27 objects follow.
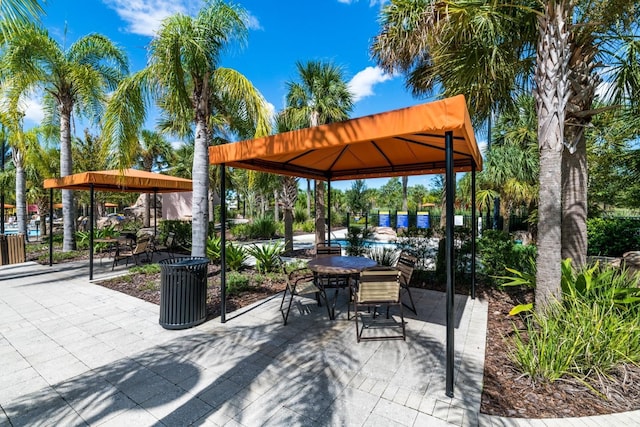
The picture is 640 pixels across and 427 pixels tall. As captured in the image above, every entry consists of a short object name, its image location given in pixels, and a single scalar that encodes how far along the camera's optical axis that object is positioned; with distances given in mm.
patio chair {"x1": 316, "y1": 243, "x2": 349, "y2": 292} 5145
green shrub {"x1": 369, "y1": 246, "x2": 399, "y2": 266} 7052
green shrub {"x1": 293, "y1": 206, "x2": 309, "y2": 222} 23156
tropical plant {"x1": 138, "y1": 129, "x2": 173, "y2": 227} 19406
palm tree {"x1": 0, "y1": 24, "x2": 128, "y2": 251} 7887
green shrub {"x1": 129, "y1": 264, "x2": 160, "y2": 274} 7379
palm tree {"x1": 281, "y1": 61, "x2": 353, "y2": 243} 9219
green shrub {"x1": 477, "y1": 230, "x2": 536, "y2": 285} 5863
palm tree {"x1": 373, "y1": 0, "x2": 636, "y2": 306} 3535
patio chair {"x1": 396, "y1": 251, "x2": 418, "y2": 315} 4547
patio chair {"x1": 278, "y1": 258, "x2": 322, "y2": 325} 4191
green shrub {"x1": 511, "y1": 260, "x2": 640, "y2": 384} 2668
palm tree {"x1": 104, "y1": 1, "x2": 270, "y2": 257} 5918
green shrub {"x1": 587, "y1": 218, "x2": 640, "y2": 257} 8555
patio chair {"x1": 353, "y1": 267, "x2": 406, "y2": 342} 3725
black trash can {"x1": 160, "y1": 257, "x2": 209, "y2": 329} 3949
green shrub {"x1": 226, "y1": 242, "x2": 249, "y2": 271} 7492
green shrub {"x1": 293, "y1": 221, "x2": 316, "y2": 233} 21312
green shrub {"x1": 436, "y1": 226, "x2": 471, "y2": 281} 6234
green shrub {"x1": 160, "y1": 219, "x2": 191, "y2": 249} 12102
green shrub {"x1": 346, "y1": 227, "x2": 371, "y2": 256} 8016
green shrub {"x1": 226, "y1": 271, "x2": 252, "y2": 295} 5750
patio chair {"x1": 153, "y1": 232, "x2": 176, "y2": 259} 9789
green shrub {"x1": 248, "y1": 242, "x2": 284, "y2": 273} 7305
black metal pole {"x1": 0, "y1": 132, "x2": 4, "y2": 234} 12123
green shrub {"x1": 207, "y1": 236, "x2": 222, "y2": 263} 8062
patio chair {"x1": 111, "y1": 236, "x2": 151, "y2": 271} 7852
